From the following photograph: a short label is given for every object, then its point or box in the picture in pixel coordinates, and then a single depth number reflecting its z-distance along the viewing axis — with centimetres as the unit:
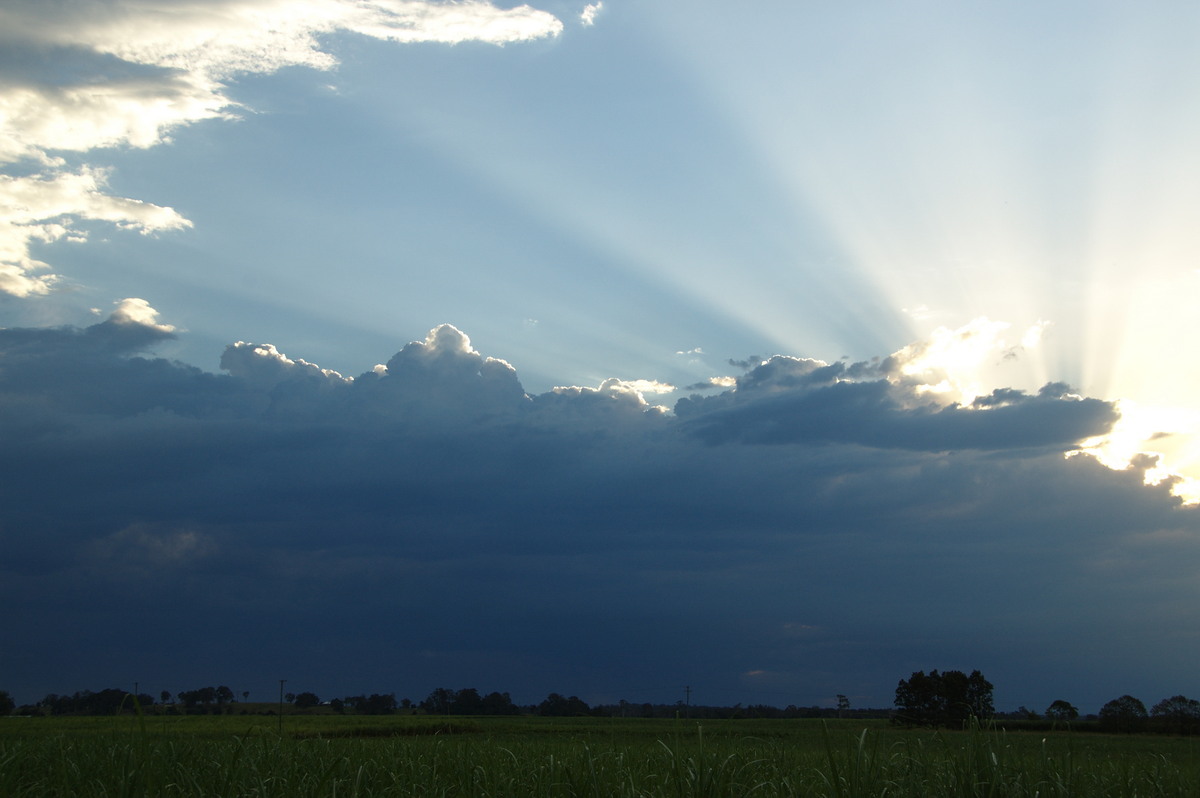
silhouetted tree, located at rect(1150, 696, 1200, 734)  10994
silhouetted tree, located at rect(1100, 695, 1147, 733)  11769
